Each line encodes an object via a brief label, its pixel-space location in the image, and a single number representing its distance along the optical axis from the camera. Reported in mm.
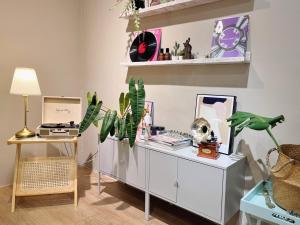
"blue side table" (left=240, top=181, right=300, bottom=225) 1381
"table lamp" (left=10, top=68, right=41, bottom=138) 2408
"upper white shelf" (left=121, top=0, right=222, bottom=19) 2111
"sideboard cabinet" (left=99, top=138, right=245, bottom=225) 1739
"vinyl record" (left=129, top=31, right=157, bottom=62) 2521
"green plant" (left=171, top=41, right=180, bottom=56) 2283
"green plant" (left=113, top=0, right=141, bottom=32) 2457
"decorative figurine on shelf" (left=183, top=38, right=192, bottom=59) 2189
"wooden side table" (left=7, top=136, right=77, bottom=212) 2408
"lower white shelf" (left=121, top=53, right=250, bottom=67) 1862
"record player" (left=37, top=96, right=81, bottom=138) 2650
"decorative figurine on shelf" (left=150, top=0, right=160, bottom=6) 2344
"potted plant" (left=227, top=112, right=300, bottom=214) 1373
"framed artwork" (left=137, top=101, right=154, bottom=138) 2400
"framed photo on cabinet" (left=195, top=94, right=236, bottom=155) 2002
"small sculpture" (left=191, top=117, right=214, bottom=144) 1972
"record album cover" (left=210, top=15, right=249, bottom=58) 1902
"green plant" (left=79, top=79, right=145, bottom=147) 2129
